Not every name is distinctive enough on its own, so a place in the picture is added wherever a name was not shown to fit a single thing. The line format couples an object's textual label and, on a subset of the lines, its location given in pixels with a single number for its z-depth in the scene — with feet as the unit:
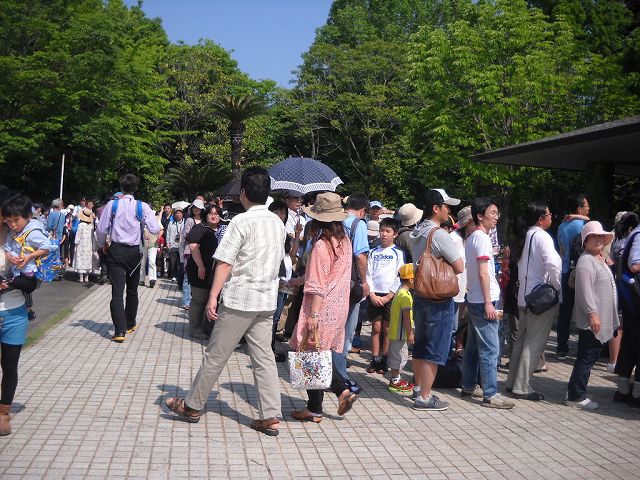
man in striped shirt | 19.21
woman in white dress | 55.98
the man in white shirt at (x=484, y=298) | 22.70
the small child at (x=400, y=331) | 25.27
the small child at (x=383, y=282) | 27.40
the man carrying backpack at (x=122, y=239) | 31.63
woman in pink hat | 23.07
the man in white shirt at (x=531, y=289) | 23.66
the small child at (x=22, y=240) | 18.48
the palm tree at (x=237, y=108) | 98.17
